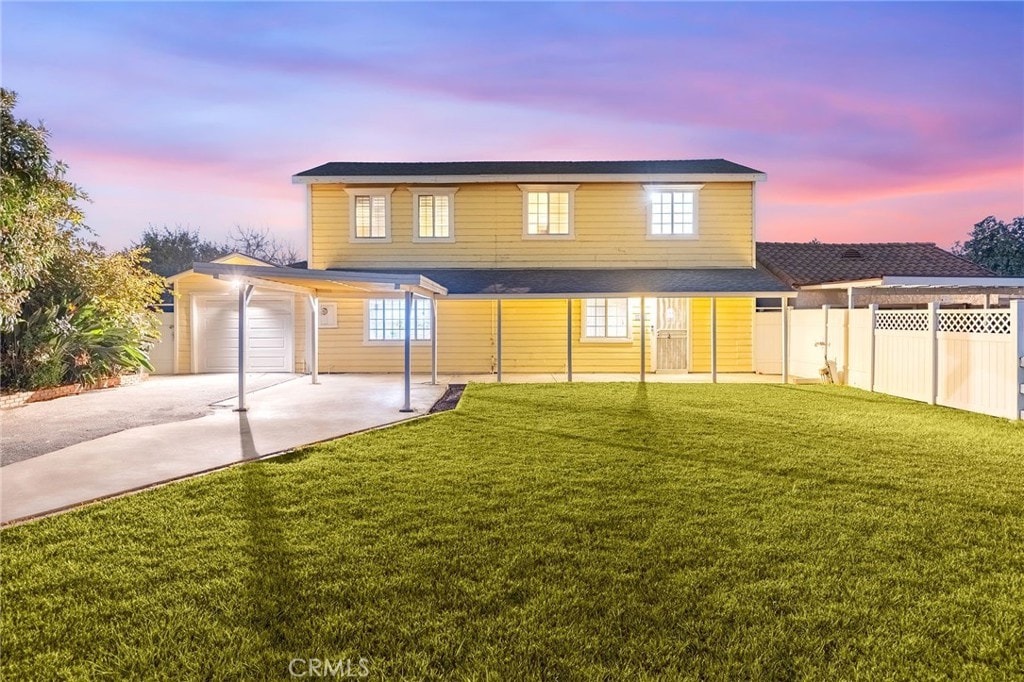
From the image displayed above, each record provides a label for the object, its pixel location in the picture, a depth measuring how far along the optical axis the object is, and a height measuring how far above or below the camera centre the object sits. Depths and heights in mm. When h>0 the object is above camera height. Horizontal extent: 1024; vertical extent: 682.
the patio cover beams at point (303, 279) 8219 +769
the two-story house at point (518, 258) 15805 +1877
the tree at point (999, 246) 32719 +4376
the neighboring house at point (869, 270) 16094 +1588
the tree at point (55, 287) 10094 +938
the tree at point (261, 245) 44281 +6425
